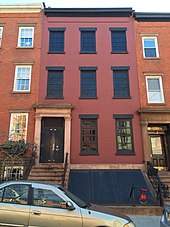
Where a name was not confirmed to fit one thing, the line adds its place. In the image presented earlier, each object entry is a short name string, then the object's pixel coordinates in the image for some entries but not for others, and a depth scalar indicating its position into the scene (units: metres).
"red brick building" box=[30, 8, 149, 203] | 12.48
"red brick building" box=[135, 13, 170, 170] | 12.98
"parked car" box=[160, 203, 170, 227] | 4.36
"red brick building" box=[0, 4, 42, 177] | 13.12
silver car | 4.35
